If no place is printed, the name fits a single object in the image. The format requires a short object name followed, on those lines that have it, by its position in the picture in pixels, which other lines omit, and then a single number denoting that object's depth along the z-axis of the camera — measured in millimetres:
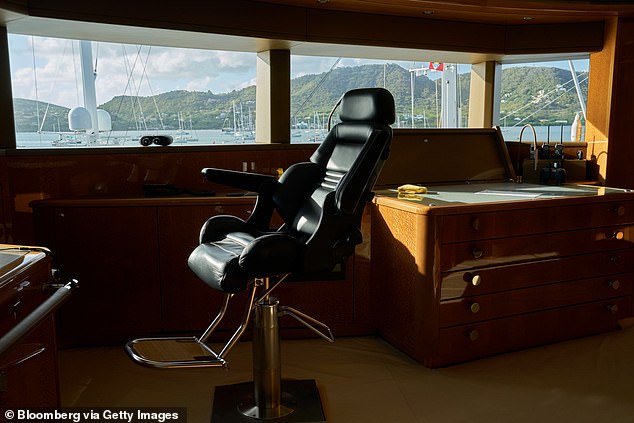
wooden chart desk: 2688
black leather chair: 1920
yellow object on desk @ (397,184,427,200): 3012
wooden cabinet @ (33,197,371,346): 2811
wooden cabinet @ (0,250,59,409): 1496
